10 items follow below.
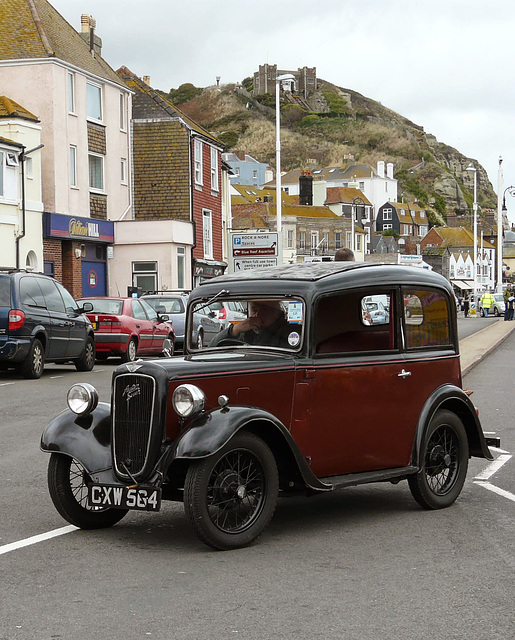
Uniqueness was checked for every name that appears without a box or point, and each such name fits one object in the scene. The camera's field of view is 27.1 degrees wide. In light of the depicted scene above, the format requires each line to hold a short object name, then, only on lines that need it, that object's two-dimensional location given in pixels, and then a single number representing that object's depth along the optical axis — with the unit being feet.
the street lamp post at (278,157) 106.93
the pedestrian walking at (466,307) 265.07
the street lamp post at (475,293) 266.47
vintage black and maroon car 21.40
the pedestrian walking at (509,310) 203.60
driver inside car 24.23
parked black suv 62.95
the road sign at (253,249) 92.53
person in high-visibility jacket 249.34
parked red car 80.07
